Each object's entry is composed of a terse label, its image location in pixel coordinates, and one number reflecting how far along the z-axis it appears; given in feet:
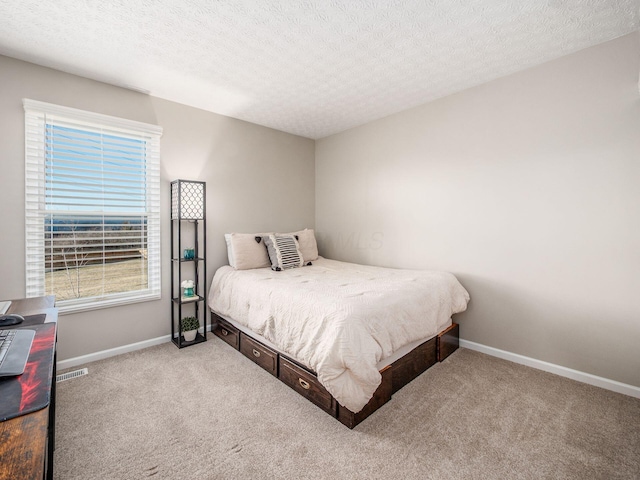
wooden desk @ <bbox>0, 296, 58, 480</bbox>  2.04
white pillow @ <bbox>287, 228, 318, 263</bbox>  12.36
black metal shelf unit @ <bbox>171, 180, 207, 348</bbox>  9.89
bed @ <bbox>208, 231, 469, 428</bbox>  5.79
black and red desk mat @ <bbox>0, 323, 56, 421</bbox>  2.64
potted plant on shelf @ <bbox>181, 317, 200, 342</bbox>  9.92
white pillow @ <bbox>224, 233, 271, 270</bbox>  10.55
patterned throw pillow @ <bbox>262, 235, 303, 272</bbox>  10.72
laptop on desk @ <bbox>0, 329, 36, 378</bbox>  3.26
